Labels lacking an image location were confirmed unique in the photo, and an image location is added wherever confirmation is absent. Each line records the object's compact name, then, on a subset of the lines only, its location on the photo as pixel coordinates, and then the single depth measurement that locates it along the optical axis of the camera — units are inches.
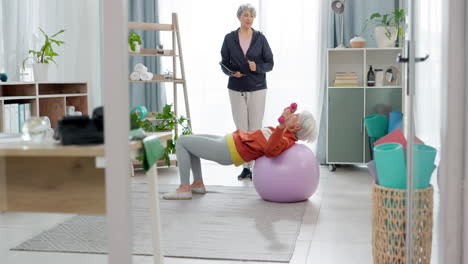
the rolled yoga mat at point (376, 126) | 219.0
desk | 76.3
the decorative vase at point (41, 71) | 98.4
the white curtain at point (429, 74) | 94.7
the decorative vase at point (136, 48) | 230.7
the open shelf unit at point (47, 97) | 81.3
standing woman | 209.2
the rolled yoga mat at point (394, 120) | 186.6
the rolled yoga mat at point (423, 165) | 96.1
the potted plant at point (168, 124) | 225.4
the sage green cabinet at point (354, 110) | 227.1
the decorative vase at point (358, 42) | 230.5
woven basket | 99.3
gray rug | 91.2
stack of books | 230.7
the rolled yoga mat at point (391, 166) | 100.0
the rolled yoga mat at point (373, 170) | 108.2
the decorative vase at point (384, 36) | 227.0
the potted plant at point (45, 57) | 96.6
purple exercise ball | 169.8
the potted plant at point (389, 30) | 226.5
